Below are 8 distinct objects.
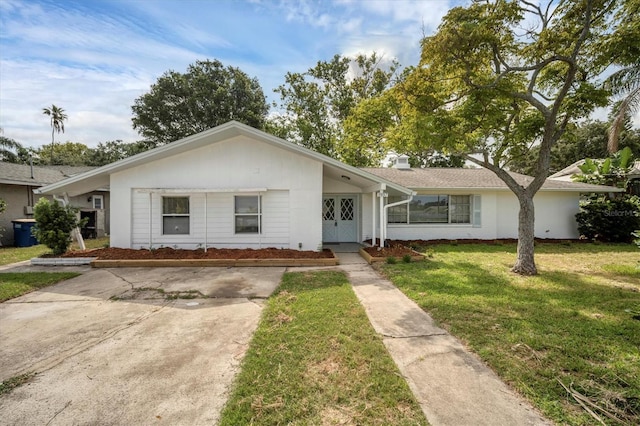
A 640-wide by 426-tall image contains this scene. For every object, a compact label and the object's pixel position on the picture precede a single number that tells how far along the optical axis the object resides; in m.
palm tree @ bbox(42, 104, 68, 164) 39.88
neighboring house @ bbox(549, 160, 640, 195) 17.66
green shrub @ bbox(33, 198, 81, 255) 9.10
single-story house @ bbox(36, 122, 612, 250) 9.91
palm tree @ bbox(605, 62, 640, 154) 11.38
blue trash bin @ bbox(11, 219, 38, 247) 12.79
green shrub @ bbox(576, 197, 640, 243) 12.83
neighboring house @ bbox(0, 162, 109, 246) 13.23
